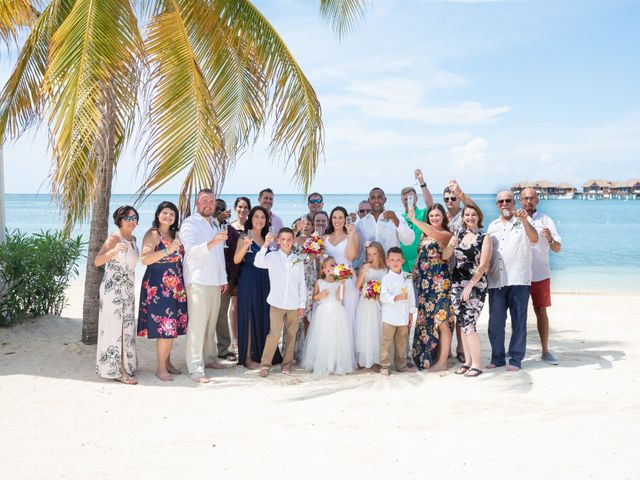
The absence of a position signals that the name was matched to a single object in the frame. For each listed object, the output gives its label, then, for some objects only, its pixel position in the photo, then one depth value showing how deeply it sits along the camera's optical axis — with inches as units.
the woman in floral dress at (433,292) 261.3
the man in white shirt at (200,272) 250.1
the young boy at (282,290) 260.1
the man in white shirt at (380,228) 281.1
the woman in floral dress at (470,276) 251.8
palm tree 229.6
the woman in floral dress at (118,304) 244.7
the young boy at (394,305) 259.1
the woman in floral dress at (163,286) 245.4
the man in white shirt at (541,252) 268.4
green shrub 316.5
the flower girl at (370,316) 266.2
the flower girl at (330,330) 262.7
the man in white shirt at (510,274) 257.8
